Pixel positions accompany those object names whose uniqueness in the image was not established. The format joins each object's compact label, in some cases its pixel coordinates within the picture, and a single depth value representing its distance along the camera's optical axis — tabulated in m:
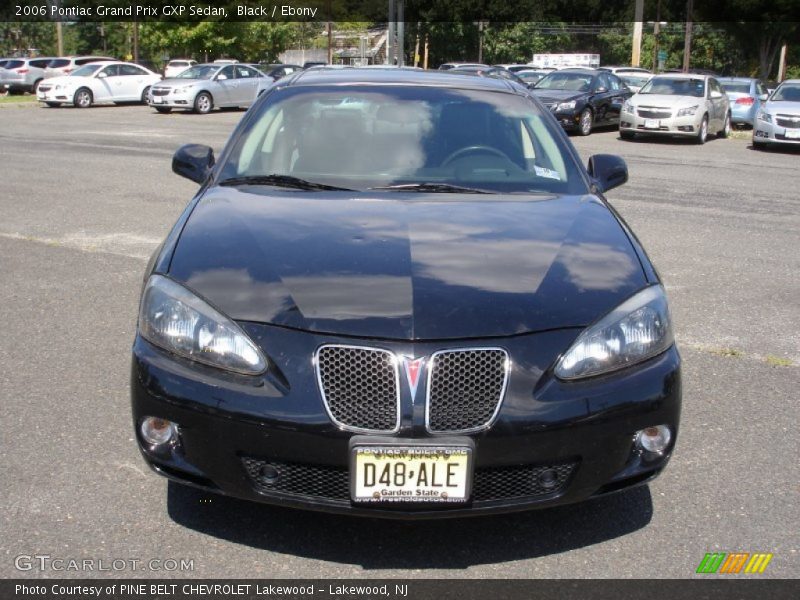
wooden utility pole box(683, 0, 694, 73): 44.62
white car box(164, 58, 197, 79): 47.31
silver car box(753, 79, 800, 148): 18.64
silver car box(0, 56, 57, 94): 41.22
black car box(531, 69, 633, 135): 21.30
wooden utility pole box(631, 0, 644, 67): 41.83
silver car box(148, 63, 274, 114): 27.84
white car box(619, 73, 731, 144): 20.03
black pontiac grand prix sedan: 2.87
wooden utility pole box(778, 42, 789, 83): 48.69
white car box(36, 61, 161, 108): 29.69
